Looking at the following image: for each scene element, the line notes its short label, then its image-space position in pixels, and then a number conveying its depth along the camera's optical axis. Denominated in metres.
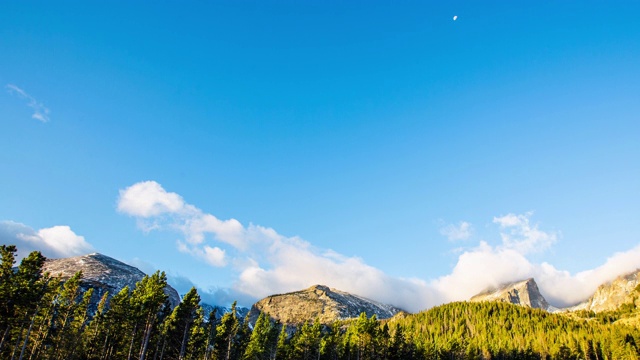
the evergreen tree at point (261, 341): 84.88
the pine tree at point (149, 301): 53.53
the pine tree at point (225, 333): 79.89
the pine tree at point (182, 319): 62.16
